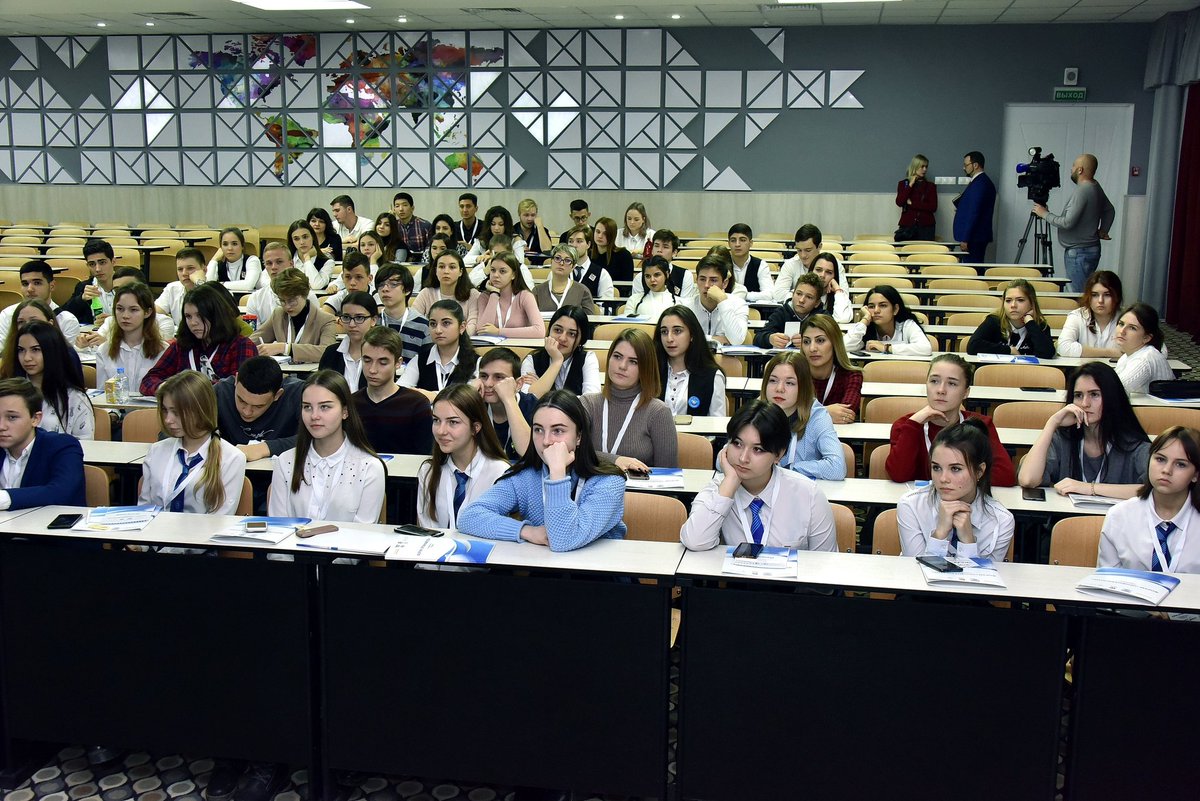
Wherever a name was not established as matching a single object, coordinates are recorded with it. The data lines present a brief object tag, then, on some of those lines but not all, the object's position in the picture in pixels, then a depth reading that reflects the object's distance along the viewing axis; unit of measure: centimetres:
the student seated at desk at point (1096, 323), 685
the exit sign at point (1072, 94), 1313
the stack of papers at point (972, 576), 291
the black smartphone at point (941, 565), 300
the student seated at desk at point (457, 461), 379
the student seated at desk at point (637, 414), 470
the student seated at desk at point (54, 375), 489
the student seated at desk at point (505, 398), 445
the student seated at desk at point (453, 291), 762
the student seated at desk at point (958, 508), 340
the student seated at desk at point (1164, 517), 332
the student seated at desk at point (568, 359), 563
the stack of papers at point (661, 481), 416
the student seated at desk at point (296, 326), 667
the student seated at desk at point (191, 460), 393
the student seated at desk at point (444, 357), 570
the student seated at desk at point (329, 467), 384
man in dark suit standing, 1252
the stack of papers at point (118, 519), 340
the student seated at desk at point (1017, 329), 682
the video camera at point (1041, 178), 1122
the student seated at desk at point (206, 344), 574
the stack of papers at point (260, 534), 325
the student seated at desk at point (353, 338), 579
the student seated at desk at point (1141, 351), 577
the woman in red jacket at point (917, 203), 1308
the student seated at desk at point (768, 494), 342
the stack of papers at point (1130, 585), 280
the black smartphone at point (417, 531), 333
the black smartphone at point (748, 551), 314
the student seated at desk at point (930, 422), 426
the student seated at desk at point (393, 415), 485
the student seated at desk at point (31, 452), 381
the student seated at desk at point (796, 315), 698
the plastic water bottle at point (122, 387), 567
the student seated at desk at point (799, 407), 445
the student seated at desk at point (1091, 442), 408
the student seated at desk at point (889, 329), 671
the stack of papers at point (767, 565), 298
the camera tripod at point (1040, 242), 1241
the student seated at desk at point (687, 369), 542
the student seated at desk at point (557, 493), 322
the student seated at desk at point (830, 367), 530
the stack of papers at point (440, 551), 307
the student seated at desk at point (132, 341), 602
